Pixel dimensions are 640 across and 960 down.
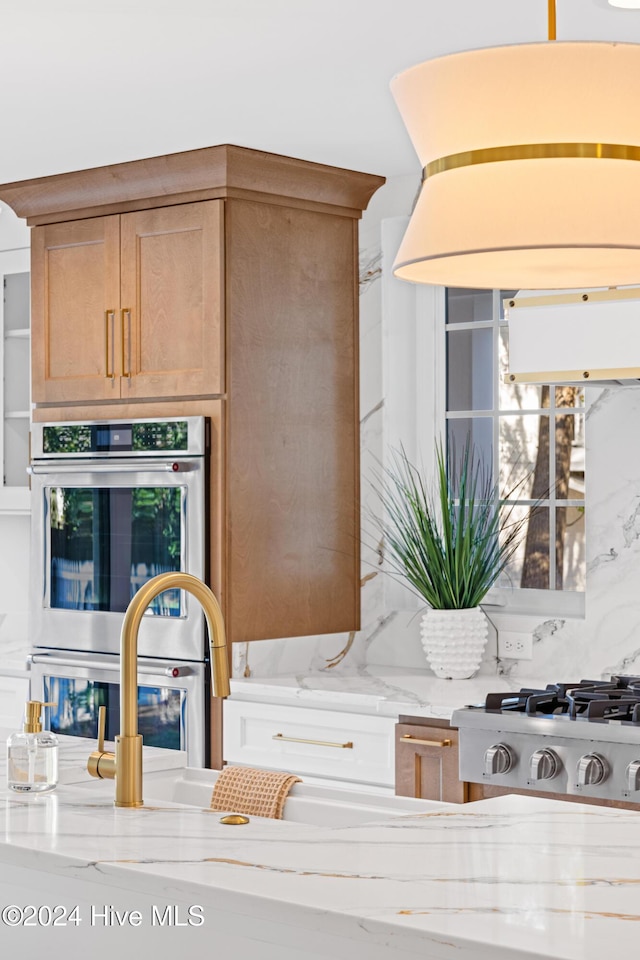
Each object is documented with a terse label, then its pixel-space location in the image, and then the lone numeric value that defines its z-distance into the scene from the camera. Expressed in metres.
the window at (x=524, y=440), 4.06
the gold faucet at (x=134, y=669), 1.88
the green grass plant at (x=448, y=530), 3.86
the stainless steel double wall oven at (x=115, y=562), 3.96
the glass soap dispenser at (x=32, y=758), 1.98
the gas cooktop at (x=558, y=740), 2.97
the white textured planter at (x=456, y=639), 3.85
